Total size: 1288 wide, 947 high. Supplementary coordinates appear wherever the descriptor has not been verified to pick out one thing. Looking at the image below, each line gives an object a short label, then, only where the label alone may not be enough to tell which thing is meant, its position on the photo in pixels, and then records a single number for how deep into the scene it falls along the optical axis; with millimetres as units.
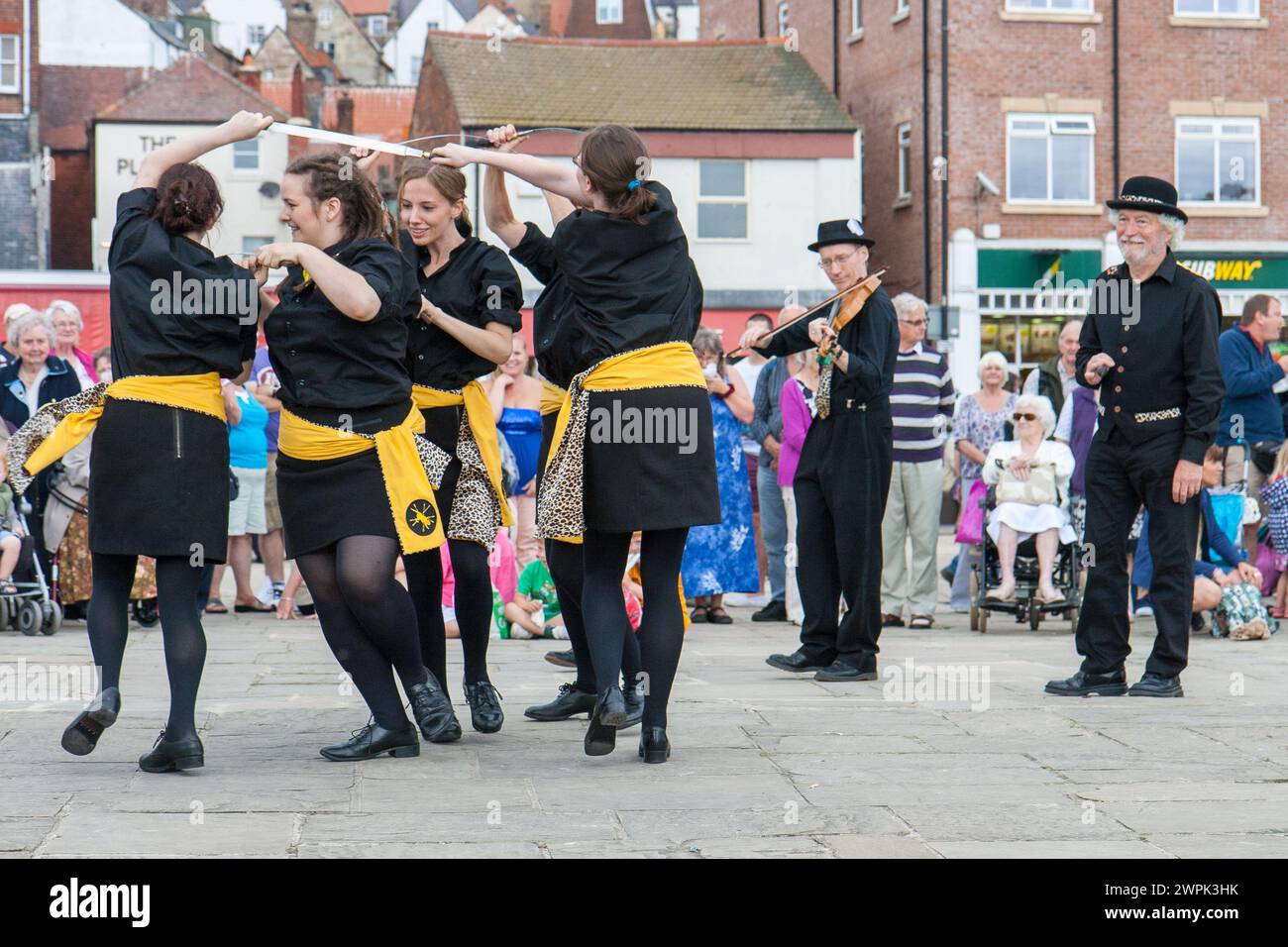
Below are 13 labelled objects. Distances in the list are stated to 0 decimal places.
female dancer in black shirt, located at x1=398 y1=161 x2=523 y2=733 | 6016
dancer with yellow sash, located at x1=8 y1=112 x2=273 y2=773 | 5281
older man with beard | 7281
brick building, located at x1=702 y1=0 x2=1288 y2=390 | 31516
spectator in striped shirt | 11352
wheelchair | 11148
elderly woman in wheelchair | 11258
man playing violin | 7914
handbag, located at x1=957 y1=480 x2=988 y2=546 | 11805
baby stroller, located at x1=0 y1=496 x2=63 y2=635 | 10641
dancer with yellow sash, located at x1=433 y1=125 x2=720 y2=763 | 5520
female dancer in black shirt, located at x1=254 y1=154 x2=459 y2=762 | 5449
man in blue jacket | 11805
